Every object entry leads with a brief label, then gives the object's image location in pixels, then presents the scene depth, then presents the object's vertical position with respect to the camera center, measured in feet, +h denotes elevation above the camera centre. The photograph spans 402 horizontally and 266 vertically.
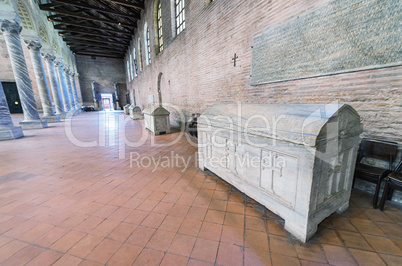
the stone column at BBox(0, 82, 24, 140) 16.80 -1.58
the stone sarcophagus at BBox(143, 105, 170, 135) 18.53 -1.84
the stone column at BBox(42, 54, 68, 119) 32.62 +5.51
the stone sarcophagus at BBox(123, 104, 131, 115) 50.60 -1.50
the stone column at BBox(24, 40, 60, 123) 25.64 +5.61
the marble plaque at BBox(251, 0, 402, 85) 6.02 +2.85
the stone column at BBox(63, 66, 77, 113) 49.21 +7.16
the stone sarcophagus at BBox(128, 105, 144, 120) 35.67 -1.74
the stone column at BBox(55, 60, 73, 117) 40.25 +6.82
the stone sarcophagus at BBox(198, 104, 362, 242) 4.34 -1.86
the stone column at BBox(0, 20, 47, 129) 18.61 +4.75
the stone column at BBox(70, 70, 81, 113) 54.71 +4.05
